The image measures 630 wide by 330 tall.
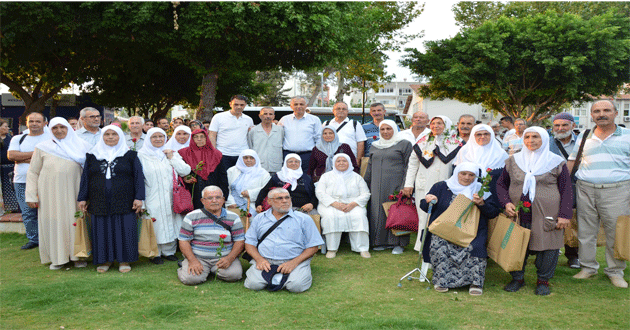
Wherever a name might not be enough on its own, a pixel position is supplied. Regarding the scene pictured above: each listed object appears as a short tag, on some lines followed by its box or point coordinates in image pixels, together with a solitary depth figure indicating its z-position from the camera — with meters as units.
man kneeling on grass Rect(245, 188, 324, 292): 4.91
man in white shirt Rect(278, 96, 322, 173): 7.08
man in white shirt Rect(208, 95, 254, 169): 7.12
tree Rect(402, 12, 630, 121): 21.58
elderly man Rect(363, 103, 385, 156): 7.45
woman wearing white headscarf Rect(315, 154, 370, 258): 6.41
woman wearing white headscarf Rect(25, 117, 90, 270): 5.66
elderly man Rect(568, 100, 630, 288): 5.02
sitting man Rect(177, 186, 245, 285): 5.16
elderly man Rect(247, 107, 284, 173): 7.10
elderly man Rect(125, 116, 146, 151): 6.85
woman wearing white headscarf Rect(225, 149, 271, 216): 6.51
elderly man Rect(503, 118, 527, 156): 6.58
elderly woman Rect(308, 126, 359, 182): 6.90
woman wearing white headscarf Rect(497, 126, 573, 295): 4.75
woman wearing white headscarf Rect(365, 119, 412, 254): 6.58
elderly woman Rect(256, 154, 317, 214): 6.34
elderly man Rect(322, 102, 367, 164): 7.26
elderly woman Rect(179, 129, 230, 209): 6.36
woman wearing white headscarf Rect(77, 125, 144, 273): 5.56
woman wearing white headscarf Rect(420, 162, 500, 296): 4.86
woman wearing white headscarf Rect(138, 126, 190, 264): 5.98
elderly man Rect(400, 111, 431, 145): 6.82
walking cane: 5.05
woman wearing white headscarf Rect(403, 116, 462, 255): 6.00
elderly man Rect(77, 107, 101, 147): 6.15
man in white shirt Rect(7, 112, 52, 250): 6.54
